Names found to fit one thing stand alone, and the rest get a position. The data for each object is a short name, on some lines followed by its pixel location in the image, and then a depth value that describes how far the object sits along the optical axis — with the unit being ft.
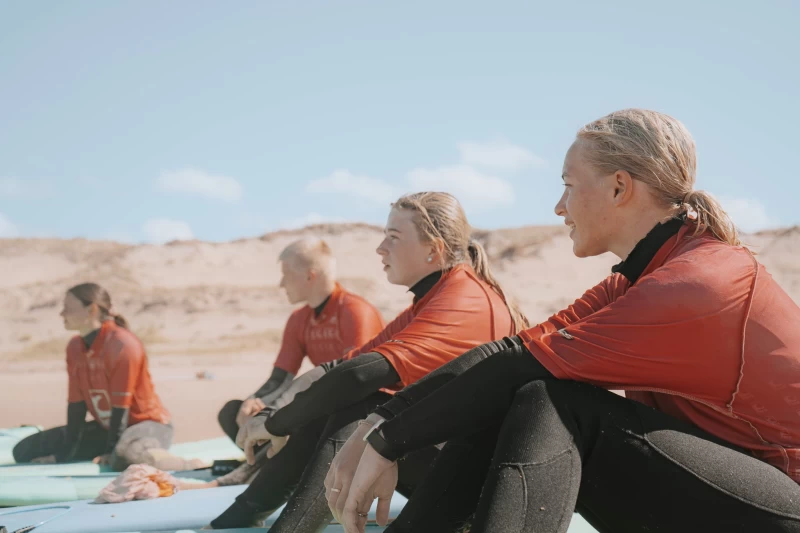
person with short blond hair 17.88
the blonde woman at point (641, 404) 6.23
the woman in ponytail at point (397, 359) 10.11
